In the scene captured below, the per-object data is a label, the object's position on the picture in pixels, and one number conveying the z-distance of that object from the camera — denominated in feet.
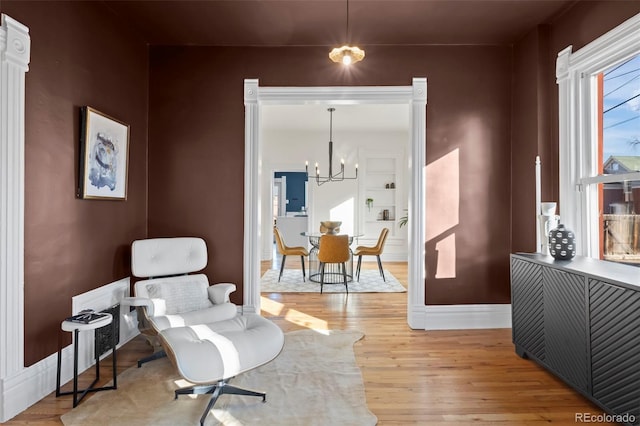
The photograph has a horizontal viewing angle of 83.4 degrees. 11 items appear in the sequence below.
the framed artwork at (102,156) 8.38
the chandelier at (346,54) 7.95
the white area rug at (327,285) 16.46
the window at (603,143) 7.95
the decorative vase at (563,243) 8.22
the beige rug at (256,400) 6.47
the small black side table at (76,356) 6.91
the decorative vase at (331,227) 17.74
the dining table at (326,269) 18.30
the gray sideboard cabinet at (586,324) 5.99
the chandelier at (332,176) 24.24
